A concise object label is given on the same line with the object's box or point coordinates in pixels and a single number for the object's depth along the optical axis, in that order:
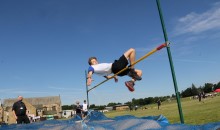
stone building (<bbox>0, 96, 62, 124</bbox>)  45.73
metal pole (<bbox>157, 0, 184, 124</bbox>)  3.28
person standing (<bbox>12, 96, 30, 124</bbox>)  7.08
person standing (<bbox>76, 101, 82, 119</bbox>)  10.32
